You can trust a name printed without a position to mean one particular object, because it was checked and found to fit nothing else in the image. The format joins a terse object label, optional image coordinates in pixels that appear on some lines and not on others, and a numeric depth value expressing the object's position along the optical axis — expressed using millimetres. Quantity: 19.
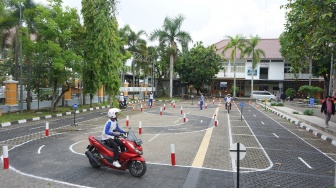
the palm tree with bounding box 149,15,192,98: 48312
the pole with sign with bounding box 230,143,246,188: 6836
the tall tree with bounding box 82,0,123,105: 25062
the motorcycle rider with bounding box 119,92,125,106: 31309
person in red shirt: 17062
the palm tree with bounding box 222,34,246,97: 50556
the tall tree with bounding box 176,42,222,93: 52672
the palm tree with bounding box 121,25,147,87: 46000
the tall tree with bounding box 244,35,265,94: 50938
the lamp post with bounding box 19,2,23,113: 23303
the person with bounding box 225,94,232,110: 27966
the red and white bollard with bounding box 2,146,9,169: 8584
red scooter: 8094
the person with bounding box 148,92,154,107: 33559
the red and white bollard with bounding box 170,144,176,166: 9192
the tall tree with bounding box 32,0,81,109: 22734
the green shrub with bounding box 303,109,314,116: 25812
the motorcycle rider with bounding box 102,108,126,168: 8336
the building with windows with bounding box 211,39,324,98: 56906
